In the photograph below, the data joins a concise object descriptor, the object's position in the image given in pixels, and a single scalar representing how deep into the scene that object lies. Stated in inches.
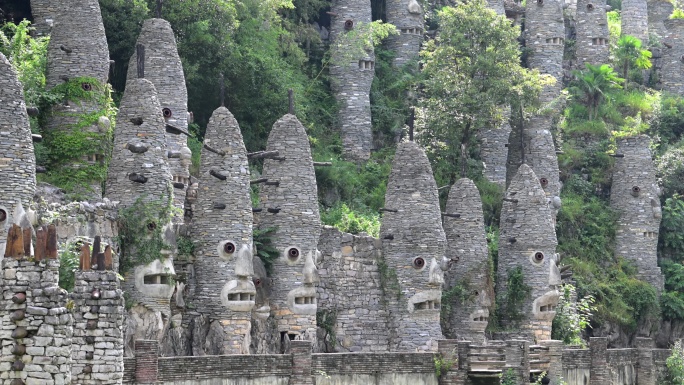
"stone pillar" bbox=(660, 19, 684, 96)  2532.0
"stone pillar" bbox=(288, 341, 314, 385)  1306.6
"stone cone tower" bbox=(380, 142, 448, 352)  1587.1
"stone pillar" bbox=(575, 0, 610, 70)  2514.8
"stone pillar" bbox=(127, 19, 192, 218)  1496.1
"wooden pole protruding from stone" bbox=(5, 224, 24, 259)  762.8
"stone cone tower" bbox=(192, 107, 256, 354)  1430.9
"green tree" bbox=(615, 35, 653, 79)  2490.2
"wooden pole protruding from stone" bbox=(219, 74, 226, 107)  1515.7
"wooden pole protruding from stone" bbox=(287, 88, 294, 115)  1556.3
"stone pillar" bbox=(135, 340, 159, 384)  1139.3
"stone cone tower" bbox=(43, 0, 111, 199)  1398.9
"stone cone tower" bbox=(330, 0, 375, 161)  2069.4
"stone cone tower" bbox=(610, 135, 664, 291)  2086.6
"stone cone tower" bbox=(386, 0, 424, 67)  2233.0
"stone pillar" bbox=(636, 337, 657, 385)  1768.0
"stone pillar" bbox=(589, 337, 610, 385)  1647.4
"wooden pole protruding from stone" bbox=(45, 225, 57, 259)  762.8
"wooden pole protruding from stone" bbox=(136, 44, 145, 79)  1429.6
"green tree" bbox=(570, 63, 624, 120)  2409.0
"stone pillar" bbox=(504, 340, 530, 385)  1471.5
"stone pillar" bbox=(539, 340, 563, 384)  1540.4
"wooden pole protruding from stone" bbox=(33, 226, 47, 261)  764.6
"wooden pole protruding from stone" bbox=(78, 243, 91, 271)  863.1
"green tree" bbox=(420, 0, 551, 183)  1947.6
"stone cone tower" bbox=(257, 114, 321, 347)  1501.0
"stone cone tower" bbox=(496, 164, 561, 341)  1752.0
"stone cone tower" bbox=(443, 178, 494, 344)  1685.5
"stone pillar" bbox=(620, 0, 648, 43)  2635.3
